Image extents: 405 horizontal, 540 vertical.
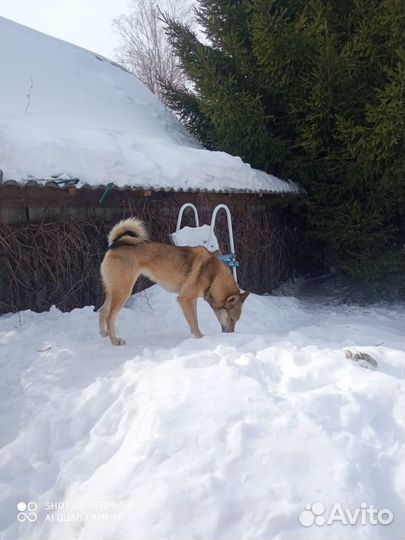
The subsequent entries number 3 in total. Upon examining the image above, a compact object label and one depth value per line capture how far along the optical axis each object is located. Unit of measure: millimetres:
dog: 4805
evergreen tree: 7203
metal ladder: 6045
